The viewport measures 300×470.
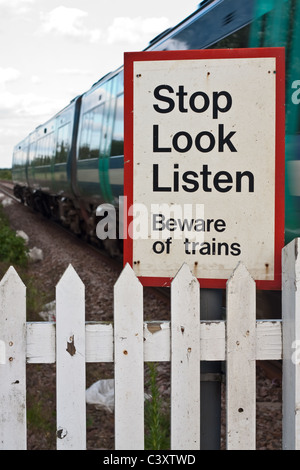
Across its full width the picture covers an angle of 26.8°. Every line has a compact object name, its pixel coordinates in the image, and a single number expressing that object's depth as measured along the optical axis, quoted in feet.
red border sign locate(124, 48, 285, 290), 7.38
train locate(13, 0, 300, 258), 14.25
